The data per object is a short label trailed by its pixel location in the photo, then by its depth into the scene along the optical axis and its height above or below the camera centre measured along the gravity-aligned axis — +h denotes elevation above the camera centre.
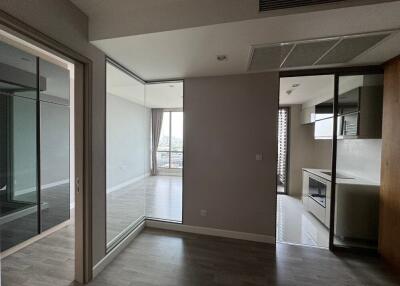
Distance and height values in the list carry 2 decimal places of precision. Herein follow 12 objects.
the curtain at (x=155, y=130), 7.59 +0.33
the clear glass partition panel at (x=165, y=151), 4.39 -0.50
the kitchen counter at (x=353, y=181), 2.78 -0.60
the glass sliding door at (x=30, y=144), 2.69 -0.13
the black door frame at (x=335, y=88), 2.64 +0.77
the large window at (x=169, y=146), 7.66 -0.30
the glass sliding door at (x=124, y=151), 2.77 -0.28
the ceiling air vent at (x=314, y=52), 1.89 +1.00
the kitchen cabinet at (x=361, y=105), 2.69 +0.53
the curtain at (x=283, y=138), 5.48 +0.07
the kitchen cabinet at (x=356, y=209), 2.74 -0.98
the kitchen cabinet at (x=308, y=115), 4.62 +0.67
